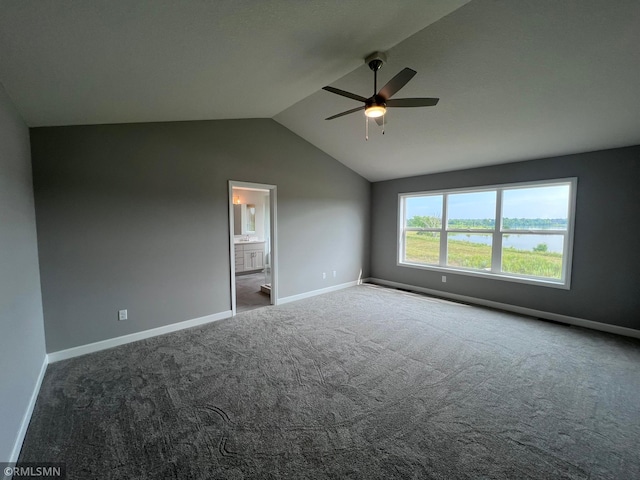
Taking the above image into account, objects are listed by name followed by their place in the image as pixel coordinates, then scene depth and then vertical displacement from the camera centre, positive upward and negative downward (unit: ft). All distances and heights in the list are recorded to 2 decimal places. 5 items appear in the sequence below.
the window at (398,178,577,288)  12.68 -0.45
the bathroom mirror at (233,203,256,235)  23.35 +0.32
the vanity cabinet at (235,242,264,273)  22.18 -3.02
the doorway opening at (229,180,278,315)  17.02 -2.09
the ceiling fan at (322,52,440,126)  7.04 +3.57
